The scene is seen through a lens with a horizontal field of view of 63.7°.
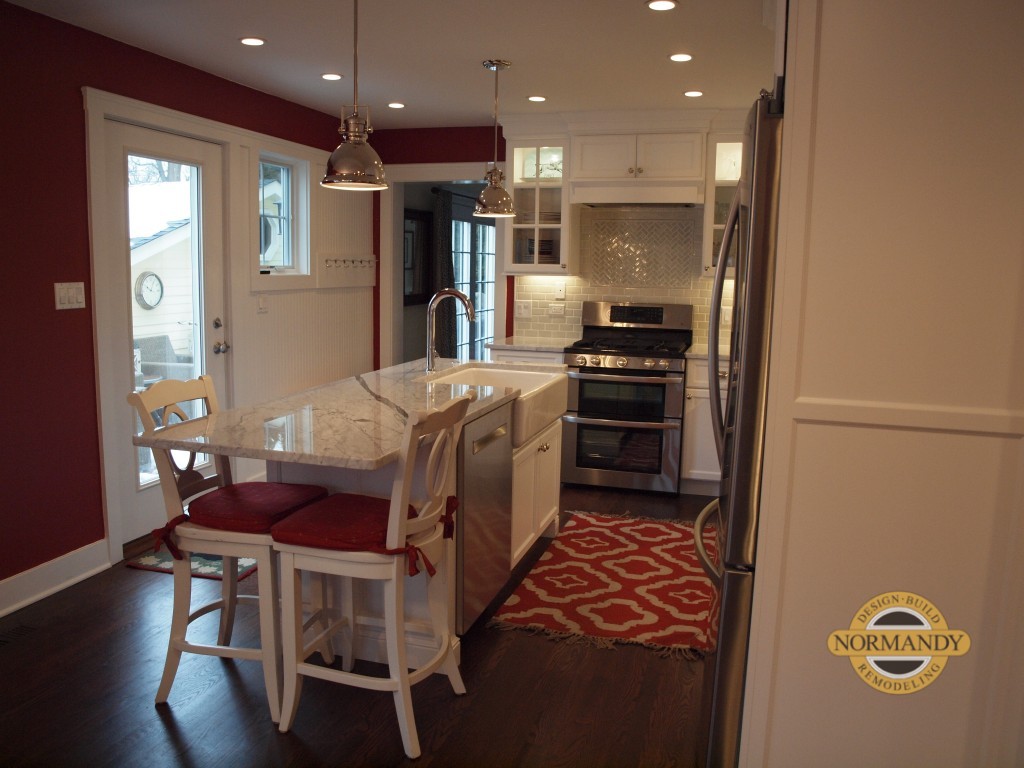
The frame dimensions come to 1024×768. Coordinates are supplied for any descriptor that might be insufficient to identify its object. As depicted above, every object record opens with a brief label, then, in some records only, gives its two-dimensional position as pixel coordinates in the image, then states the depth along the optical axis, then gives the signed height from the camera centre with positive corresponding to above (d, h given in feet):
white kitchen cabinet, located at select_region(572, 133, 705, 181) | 16.44 +2.77
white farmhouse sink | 10.94 -1.45
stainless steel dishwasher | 9.17 -2.64
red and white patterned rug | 10.26 -4.14
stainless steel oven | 16.31 -2.43
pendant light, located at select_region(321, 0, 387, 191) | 8.59 +1.32
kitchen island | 7.28 -1.40
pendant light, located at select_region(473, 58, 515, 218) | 12.37 +1.36
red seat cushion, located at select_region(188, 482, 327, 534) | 7.80 -2.15
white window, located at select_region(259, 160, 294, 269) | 16.75 +1.43
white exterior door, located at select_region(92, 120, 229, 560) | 12.32 -0.03
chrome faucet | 11.22 -0.26
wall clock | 13.14 -0.13
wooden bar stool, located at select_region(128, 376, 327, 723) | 7.79 -2.29
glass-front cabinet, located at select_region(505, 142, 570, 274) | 17.58 +1.72
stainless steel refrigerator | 5.87 -0.79
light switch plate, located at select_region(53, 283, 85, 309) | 11.30 -0.21
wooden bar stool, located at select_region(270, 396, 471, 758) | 7.34 -2.35
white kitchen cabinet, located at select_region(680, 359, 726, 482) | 16.35 -2.70
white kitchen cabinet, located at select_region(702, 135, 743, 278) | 16.49 +2.24
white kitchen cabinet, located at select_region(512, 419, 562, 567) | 11.31 -2.92
